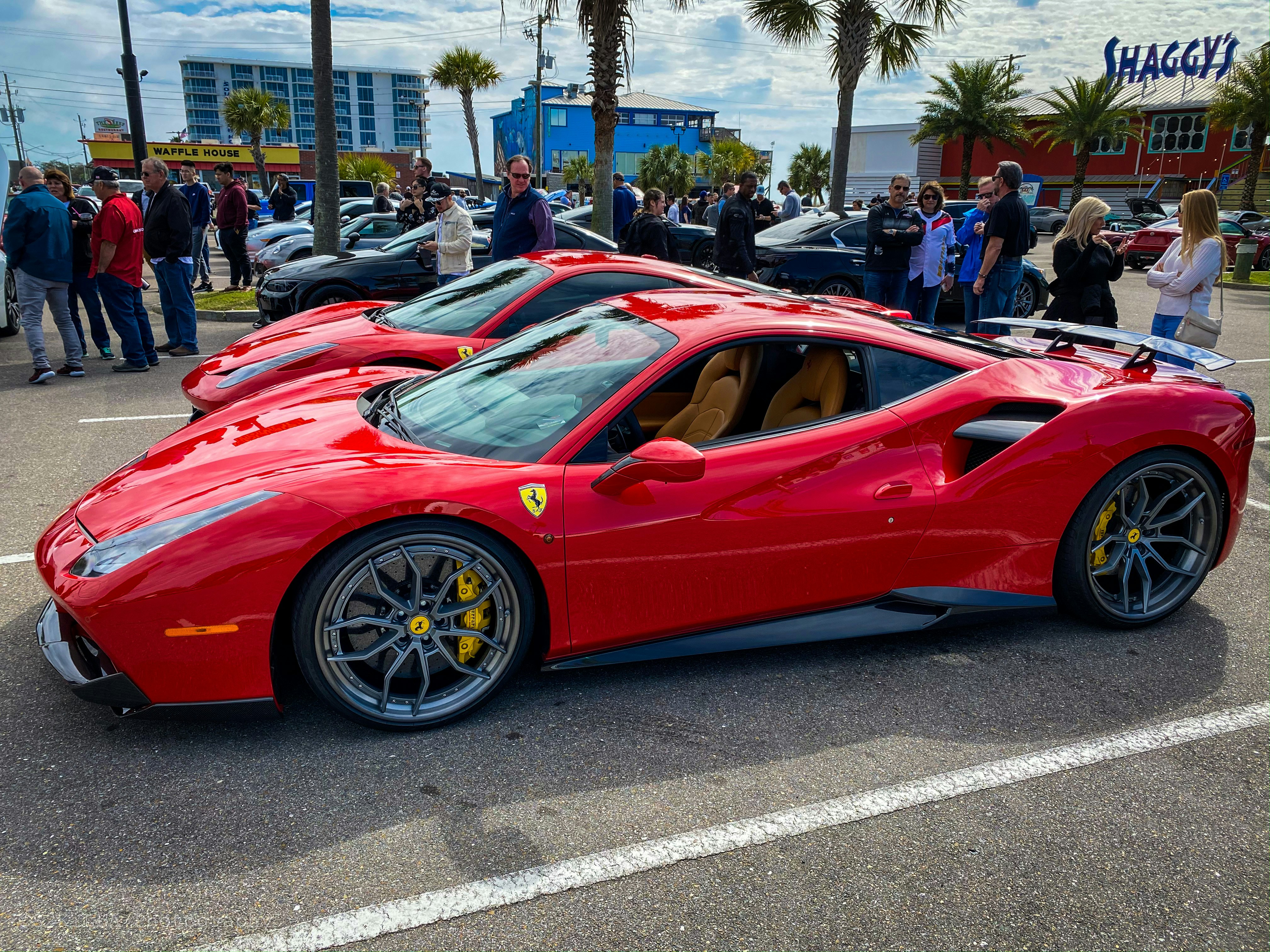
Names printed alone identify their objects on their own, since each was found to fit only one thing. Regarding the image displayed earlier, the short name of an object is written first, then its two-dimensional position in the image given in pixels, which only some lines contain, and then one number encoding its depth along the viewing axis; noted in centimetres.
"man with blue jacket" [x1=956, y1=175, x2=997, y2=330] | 864
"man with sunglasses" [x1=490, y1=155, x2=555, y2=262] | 803
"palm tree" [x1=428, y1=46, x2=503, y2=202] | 5012
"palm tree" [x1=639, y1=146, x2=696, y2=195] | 6469
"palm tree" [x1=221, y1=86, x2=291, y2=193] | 5794
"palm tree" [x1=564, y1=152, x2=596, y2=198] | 6806
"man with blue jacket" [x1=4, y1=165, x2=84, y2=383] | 784
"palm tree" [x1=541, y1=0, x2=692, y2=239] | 1323
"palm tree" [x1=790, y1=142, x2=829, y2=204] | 6600
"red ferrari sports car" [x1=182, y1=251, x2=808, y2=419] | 552
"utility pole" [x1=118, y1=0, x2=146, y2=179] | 1675
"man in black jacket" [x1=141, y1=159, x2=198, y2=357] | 920
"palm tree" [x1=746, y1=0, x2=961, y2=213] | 1683
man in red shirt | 839
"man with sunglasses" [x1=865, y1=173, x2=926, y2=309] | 871
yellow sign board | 7681
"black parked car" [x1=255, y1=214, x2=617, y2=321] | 929
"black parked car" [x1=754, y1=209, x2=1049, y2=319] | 1109
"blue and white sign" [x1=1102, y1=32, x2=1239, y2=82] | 5272
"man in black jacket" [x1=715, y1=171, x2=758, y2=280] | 915
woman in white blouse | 612
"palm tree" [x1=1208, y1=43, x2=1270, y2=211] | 3475
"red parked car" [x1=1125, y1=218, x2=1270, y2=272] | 2325
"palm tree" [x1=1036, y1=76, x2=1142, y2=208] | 4516
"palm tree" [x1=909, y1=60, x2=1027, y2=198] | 4712
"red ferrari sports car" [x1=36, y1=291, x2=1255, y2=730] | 266
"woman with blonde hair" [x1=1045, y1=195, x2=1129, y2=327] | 643
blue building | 10225
